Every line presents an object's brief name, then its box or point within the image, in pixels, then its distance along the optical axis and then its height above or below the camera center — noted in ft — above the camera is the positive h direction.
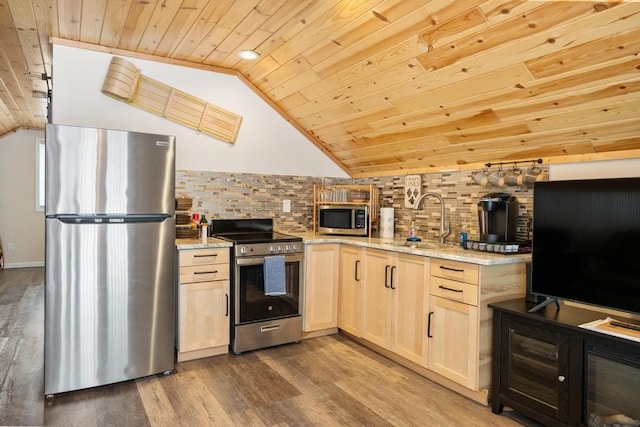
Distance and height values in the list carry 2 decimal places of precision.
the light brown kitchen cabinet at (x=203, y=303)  10.37 -2.45
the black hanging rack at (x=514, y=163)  9.51 +1.15
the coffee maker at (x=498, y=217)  9.53 -0.15
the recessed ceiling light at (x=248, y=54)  11.14 +4.10
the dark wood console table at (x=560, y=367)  6.49 -2.65
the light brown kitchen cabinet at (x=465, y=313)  8.50 -2.19
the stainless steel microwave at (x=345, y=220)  13.02 -0.38
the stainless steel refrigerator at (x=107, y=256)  8.50 -1.10
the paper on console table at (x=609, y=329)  6.36 -1.86
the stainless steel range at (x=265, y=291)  11.00 -2.26
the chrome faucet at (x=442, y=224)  11.42 -0.40
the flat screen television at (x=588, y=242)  6.83 -0.52
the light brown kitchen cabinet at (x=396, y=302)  9.86 -2.35
